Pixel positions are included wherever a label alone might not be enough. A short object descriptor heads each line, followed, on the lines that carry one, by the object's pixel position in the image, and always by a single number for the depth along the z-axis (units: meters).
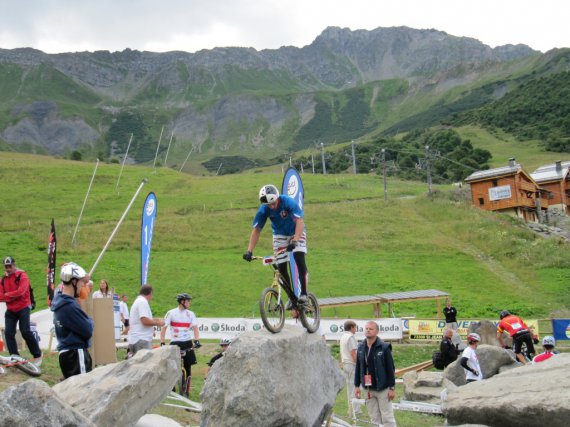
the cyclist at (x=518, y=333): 20.36
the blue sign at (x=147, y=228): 26.41
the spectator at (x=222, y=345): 16.12
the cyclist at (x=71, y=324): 10.61
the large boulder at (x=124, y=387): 9.11
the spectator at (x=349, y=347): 16.06
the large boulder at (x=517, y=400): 11.02
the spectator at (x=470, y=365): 16.58
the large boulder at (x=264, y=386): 9.91
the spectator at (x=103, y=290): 21.05
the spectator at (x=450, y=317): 30.72
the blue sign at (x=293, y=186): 22.42
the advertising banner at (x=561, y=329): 31.78
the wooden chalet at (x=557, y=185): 101.40
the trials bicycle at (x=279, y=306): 11.48
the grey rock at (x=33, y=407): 7.27
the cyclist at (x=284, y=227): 12.58
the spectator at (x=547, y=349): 16.83
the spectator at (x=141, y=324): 14.41
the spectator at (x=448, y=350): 22.20
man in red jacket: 13.94
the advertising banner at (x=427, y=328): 32.73
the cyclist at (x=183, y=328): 15.46
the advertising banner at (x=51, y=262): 26.66
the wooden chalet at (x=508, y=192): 89.62
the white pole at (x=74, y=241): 60.66
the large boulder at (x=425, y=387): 17.66
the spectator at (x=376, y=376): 12.52
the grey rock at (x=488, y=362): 19.08
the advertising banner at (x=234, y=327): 31.59
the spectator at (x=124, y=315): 23.91
